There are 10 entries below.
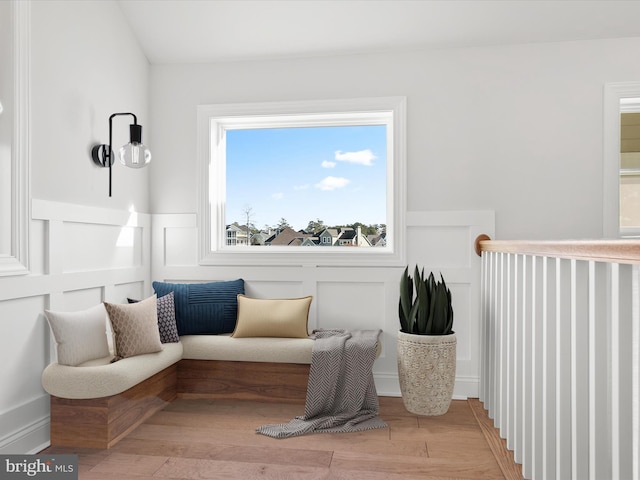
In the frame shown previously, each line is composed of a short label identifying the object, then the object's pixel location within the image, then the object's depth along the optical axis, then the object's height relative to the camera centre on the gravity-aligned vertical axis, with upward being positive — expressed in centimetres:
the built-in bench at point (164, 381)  200 -73
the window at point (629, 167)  282 +44
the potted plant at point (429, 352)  245 -60
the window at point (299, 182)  300 +39
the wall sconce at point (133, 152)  243 +46
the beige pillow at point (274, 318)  270 -47
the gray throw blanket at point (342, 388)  235 -78
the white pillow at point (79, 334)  205 -44
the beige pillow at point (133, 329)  225 -45
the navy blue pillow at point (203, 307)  280 -42
